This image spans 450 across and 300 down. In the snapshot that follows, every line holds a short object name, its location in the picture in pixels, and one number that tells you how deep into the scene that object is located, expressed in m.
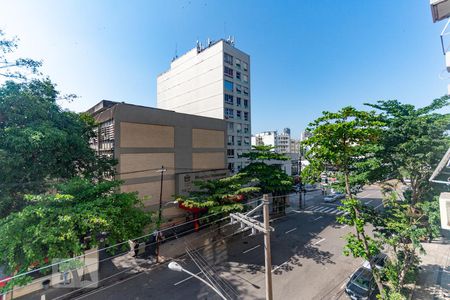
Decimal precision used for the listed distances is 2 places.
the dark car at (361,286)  10.72
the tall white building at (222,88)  32.31
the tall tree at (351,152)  9.95
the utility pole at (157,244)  15.96
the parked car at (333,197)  33.09
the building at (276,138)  88.25
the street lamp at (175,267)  6.44
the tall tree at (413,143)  9.02
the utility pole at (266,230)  6.54
